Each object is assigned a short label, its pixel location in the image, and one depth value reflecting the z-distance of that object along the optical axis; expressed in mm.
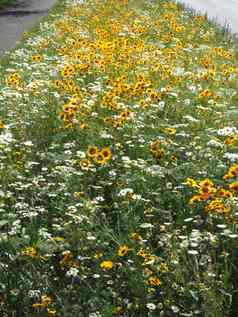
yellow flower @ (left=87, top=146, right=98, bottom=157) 4794
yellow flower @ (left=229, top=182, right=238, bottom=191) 3963
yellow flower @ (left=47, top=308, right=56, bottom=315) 3473
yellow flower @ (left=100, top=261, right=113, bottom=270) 3510
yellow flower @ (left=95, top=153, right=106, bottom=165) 4812
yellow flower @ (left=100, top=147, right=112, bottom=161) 4793
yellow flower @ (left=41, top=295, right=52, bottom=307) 3539
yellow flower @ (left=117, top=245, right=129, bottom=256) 3632
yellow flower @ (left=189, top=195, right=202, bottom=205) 3934
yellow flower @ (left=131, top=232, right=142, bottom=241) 3905
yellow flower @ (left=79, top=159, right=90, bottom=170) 4794
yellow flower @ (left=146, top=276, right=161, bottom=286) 3550
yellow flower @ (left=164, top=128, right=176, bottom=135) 5411
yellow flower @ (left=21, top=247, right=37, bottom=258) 3756
